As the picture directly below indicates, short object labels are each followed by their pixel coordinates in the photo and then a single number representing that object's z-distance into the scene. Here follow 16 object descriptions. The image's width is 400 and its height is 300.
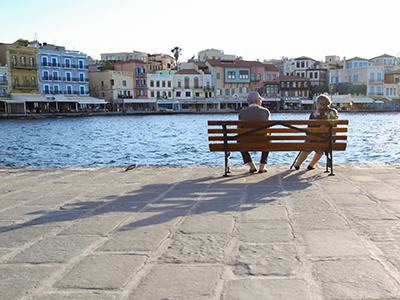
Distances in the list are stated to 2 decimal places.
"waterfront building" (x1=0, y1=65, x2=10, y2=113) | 47.09
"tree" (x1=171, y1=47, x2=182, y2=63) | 86.75
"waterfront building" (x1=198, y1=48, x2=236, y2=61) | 76.85
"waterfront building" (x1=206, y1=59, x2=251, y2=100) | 67.38
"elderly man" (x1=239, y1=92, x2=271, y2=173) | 5.74
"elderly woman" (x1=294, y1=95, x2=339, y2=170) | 5.70
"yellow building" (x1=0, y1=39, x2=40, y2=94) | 48.19
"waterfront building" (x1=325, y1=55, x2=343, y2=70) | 77.81
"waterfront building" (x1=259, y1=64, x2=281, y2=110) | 68.03
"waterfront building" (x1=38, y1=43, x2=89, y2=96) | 52.62
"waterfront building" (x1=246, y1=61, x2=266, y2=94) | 69.00
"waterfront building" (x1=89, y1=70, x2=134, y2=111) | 60.16
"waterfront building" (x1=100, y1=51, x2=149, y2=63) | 81.88
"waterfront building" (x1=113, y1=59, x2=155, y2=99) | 63.09
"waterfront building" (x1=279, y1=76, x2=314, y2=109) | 69.50
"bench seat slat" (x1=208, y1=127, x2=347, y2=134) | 5.43
